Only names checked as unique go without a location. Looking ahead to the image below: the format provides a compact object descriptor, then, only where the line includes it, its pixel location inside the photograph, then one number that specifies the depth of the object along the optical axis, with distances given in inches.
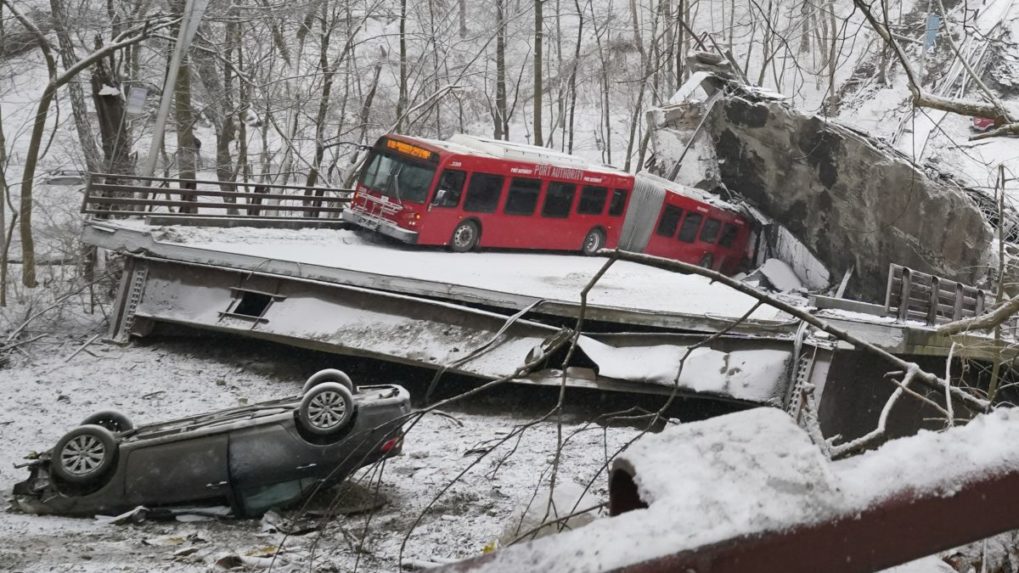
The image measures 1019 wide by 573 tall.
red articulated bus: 737.6
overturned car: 324.5
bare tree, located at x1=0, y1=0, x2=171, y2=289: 734.5
